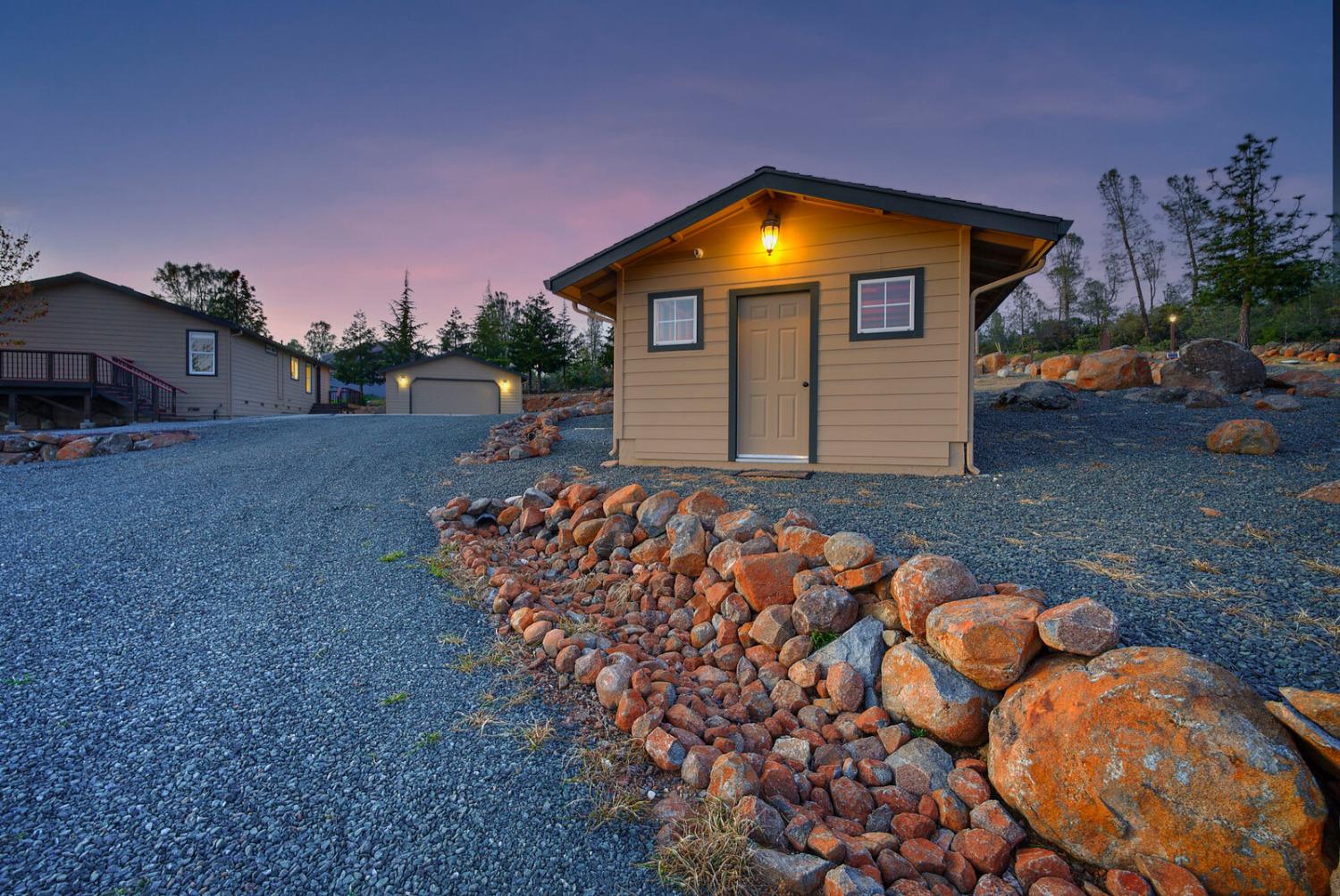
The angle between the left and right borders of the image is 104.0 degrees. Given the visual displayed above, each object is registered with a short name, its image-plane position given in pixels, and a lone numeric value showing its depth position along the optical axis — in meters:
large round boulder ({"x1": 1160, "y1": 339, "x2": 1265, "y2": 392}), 9.66
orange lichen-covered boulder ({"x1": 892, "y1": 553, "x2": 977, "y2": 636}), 2.24
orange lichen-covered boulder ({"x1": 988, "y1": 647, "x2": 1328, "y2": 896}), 1.31
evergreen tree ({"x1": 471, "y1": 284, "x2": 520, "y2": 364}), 30.27
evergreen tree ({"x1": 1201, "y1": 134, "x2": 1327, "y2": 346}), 15.84
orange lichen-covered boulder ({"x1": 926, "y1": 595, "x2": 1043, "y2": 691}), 1.87
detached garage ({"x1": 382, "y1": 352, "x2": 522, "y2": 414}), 21.47
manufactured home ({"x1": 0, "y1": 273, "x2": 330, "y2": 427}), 13.25
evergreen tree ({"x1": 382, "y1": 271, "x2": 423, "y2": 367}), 33.59
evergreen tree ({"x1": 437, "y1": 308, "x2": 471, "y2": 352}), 36.28
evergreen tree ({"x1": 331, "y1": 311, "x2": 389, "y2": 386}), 31.88
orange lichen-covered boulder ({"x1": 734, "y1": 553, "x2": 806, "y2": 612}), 2.69
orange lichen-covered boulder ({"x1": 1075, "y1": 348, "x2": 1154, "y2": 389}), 11.13
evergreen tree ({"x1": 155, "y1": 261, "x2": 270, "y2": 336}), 37.00
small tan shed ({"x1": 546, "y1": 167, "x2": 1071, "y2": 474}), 5.70
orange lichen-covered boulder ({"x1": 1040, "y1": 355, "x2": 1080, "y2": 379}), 14.75
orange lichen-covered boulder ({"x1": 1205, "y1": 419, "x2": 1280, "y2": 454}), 5.13
